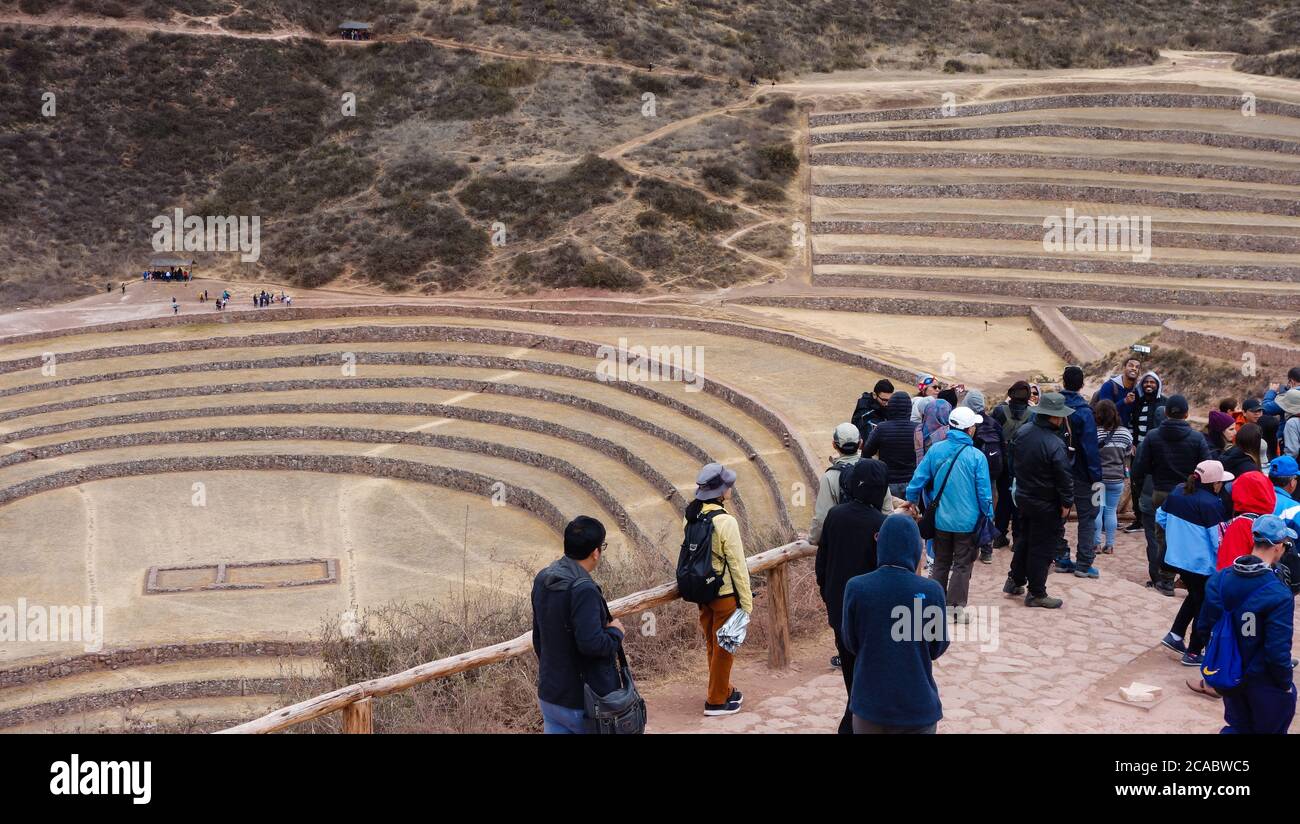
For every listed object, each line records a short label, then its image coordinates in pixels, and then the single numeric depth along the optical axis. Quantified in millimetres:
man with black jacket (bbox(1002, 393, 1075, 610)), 9805
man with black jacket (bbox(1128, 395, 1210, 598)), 10180
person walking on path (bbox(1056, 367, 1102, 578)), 10906
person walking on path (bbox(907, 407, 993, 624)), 9242
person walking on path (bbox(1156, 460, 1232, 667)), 8891
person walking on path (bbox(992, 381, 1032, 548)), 11375
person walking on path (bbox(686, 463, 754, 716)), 7922
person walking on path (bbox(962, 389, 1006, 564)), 10938
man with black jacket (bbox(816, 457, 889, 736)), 7551
